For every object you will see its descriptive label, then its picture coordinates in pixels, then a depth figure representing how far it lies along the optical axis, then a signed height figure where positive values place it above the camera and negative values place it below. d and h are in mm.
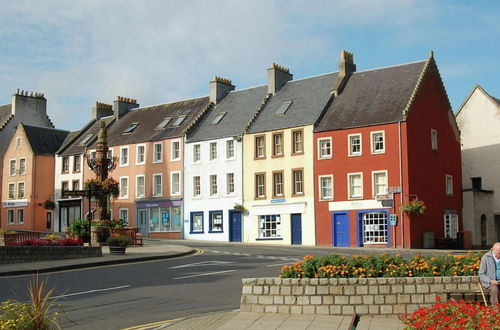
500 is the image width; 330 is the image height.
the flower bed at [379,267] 13031 -947
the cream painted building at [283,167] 44812 +4088
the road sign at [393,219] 39906 +162
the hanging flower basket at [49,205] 60969 +1988
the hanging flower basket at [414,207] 39375 +893
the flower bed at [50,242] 26719 -720
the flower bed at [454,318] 8375 -1338
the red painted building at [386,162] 40625 +4031
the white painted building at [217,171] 48688 +4211
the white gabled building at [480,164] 47281 +4523
